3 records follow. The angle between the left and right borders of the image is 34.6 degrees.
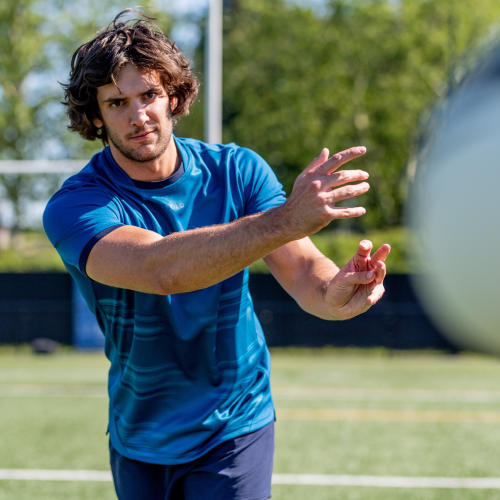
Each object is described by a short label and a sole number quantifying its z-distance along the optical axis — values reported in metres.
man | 2.56
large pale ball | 1.05
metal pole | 11.87
